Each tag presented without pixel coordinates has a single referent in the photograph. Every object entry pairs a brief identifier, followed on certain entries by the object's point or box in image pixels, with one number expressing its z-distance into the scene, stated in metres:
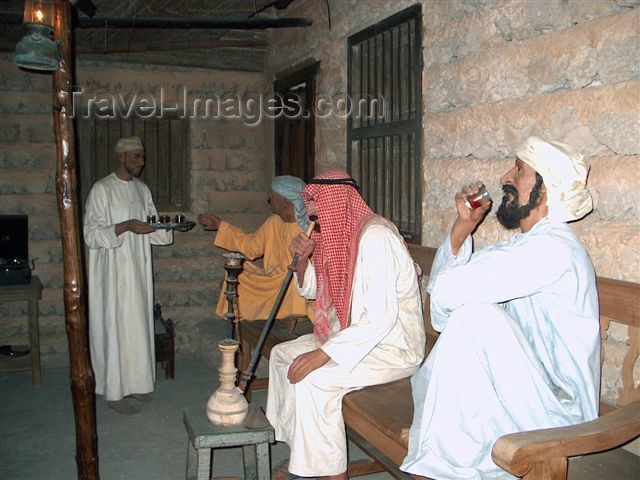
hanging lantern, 2.84
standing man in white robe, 4.75
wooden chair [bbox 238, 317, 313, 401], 4.34
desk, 5.29
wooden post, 3.11
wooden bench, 2.03
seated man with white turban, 2.32
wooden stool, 2.76
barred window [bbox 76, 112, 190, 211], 6.34
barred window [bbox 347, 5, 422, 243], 4.06
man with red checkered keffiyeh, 2.98
